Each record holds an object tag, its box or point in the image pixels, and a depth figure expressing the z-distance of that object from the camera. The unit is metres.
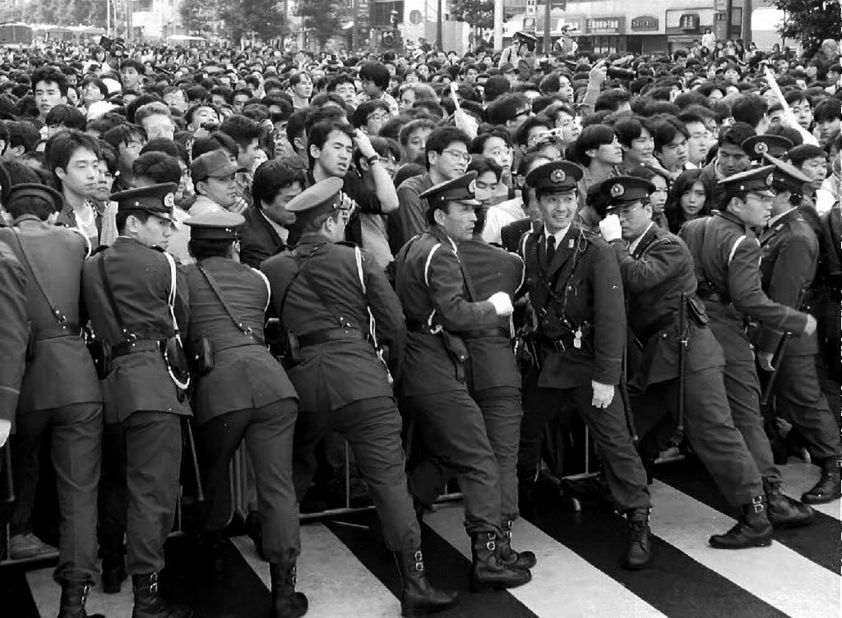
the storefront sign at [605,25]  49.69
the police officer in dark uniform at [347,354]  5.36
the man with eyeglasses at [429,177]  7.04
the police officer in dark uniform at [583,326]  5.88
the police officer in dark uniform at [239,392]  5.23
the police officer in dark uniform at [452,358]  5.59
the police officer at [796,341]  6.68
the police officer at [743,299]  6.23
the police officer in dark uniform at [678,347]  6.04
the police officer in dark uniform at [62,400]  5.00
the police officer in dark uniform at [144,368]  5.06
